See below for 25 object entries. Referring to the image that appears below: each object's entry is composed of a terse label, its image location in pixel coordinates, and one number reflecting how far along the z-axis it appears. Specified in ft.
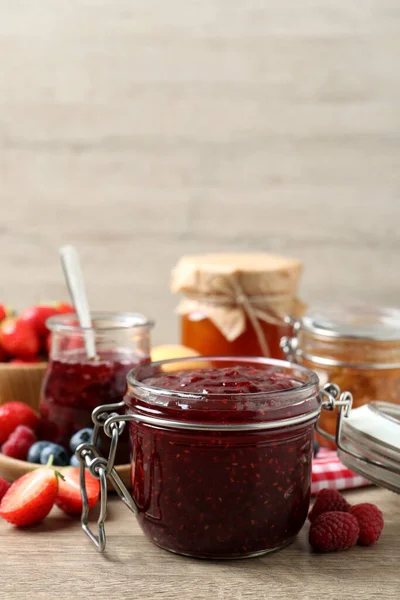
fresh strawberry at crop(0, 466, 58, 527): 2.58
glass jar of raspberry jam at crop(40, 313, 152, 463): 2.84
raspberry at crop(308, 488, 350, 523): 2.59
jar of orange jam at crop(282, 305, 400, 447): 2.96
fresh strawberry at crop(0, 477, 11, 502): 2.67
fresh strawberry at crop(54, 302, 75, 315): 3.34
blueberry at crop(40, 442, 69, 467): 2.78
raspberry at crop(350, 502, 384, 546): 2.53
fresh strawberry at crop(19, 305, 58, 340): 3.23
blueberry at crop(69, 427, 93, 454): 2.78
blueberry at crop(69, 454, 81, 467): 2.78
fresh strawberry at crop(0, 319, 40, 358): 3.19
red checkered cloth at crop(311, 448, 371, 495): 2.77
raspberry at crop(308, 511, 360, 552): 2.49
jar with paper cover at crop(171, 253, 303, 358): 3.27
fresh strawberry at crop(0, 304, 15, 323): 3.36
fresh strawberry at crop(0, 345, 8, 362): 3.24
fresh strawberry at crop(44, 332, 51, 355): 3.24
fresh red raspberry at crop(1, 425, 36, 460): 2.84
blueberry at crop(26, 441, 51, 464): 2.80
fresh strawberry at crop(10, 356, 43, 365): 3.21
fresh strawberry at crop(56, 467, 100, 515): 2.65
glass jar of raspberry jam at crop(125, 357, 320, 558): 2.43
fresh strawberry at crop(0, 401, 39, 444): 2.92
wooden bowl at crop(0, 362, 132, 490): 3.11
